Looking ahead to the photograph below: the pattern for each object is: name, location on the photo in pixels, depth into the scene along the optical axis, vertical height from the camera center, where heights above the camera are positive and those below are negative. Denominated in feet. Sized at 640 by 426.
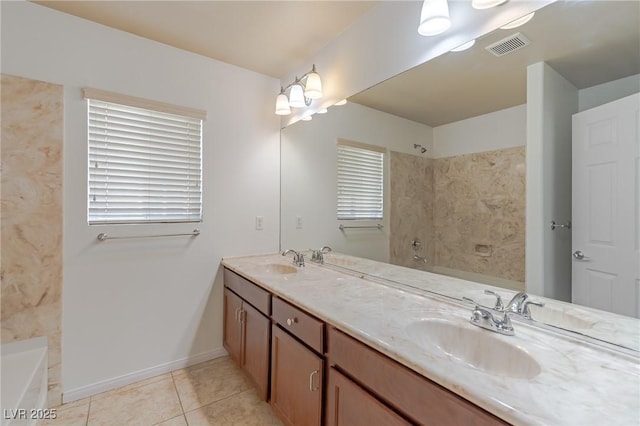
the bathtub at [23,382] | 4.40 -2.90
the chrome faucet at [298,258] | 7.41 -1.21
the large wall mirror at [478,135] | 3.15 +1.25
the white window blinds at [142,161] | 6.31 +1.22
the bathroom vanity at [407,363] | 2.27 -1.46
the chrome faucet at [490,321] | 3.35 -1.31
